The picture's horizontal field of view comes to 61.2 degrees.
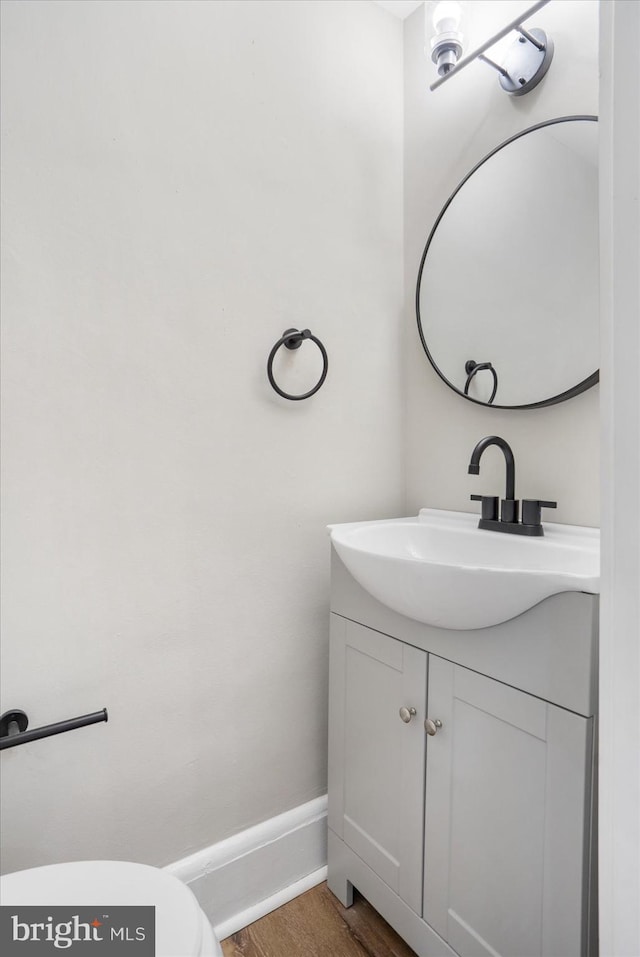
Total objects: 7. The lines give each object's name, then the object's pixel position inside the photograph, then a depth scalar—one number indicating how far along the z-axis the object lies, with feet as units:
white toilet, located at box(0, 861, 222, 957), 2.47
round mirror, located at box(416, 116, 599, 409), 3.84
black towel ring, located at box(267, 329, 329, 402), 4.36
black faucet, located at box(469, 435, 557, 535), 3.92
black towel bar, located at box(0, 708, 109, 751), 3.28
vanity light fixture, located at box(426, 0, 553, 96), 3.98
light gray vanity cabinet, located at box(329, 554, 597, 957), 2.74
